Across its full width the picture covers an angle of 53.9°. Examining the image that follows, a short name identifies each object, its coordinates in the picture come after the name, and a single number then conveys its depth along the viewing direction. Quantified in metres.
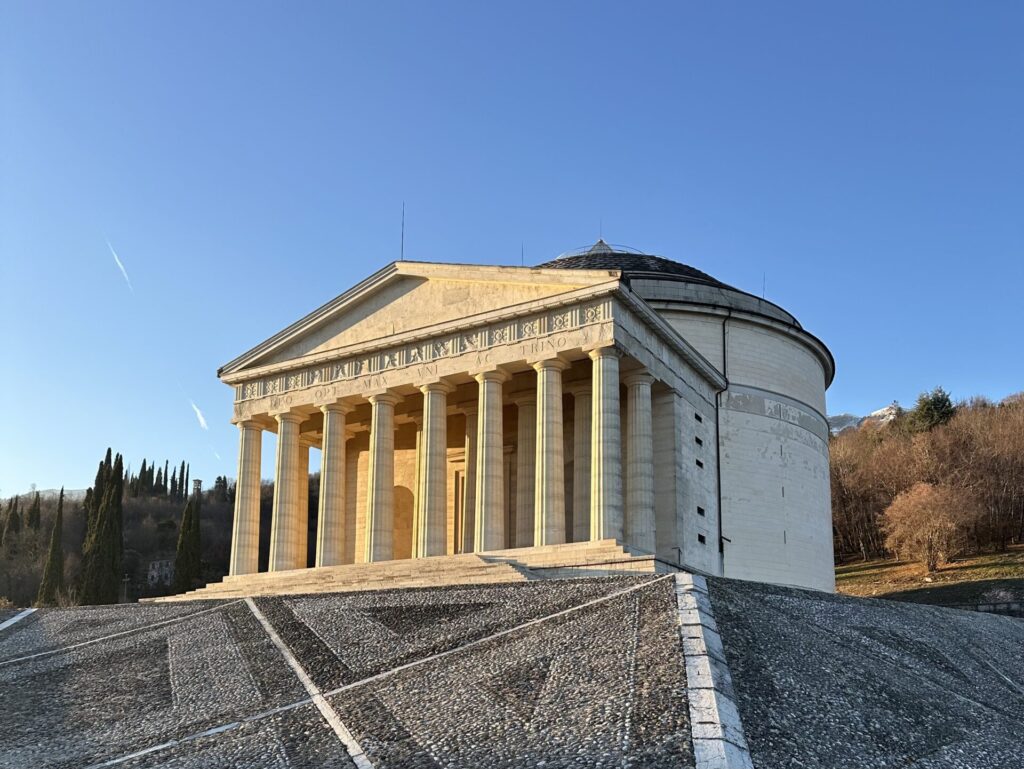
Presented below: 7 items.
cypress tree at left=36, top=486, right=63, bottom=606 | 58.83
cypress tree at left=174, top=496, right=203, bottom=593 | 61.19
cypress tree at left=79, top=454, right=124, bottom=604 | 58.47
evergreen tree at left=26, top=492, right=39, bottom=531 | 81.94
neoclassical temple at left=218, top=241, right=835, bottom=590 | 30.91
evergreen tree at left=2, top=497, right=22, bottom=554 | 79.25
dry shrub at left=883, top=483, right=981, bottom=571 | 57.06
